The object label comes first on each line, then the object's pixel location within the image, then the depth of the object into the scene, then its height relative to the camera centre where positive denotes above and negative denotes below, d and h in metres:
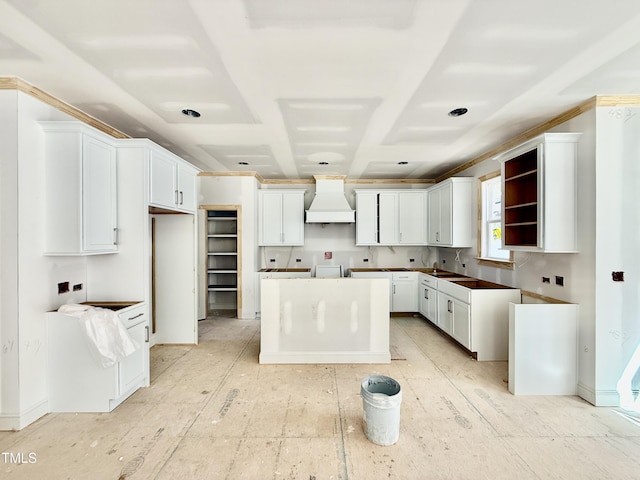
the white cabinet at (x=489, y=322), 3.40 -1.00
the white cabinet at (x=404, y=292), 5.15 -0.98
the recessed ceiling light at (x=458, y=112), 2.63 +1.17
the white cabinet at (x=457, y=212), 4.48 +0.40
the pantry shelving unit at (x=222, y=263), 5.51 -0.49
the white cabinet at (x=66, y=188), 2.31 +0.40
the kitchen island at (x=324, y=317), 3.34 -0.92
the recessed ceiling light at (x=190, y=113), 2.65 +1.17
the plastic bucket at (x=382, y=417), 1.99 -1.25
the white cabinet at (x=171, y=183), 2.87 +0.61
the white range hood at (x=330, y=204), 5.20 +0.61
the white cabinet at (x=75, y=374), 2.34 -1.12
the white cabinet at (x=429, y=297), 4.44 -0.97
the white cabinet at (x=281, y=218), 5.45 +0.37
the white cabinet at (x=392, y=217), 5.48 +0.39
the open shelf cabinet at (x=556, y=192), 2.63 +0.42
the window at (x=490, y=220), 4.01 +0.25
